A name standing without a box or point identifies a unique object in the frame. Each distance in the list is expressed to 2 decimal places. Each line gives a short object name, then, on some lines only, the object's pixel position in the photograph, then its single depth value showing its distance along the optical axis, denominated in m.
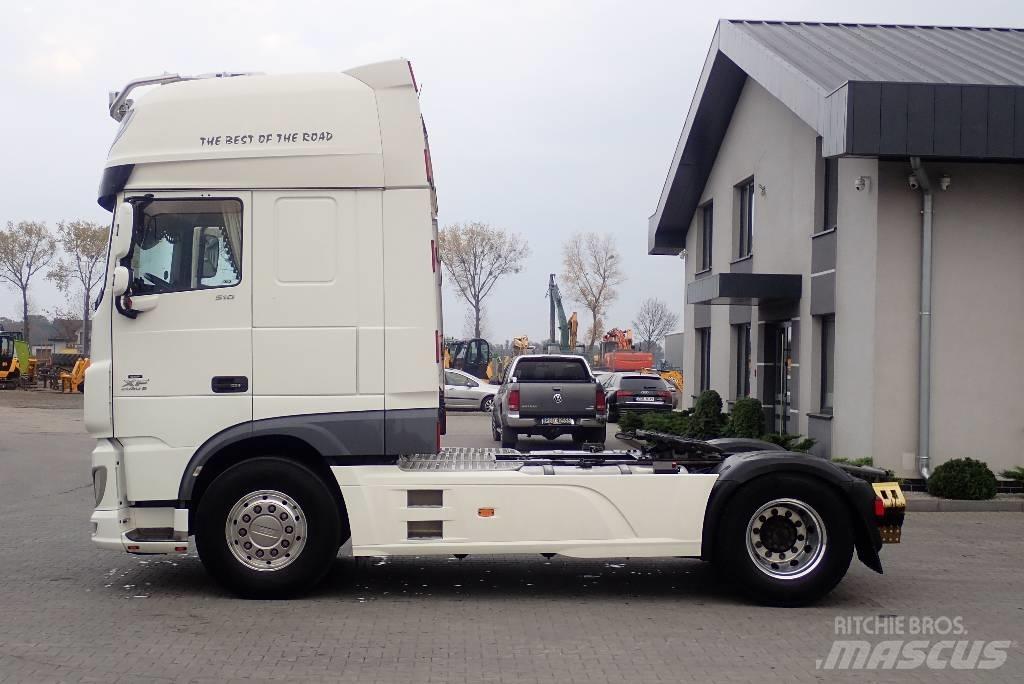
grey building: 12.94
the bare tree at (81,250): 69.62
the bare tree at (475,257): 69.00
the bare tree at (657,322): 97.69
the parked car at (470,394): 36.25
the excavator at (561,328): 58.25
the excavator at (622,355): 57.53
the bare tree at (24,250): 70.94
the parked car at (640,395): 26.91
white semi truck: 7.48
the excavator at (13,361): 49.28
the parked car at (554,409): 19.23
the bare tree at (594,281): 70.50
